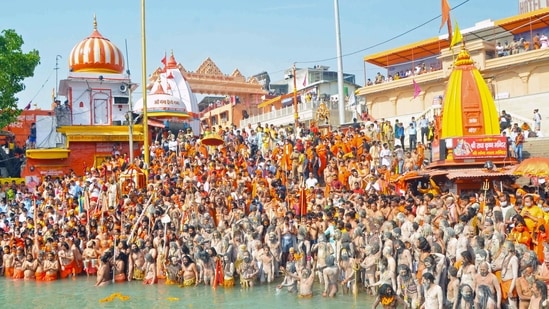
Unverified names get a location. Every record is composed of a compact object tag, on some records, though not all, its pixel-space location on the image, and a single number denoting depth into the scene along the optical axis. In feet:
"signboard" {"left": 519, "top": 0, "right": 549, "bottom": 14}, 135.02
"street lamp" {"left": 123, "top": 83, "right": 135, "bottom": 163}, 71.61
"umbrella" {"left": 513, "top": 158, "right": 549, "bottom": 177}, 37.78
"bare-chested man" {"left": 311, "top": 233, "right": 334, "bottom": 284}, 37.55
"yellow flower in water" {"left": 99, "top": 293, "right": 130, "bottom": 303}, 40.37
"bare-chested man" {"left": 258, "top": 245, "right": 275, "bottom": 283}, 41.27
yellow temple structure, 45.50
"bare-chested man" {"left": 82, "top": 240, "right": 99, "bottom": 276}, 48.39
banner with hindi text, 46.34
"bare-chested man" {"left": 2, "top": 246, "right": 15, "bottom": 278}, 51.60
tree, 83.25
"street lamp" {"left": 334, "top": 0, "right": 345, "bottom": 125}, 88.99
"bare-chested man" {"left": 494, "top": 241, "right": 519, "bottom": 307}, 28.68
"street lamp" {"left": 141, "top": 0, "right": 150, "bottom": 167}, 69.26
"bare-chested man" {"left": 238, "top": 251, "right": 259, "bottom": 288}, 41.01
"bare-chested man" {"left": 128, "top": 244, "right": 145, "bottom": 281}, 45.83
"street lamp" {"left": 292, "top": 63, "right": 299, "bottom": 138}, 73.17
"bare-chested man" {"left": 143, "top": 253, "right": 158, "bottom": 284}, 44.70
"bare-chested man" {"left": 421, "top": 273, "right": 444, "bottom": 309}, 28.32
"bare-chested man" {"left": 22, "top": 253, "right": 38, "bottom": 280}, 49.75
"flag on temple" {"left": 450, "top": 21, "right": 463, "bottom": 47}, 55.18
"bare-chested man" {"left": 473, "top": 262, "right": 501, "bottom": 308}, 28.03
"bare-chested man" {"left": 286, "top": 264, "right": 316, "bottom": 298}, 37.40
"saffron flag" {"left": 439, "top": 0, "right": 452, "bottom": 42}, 55.85
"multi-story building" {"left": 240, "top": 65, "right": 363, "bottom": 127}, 107.65
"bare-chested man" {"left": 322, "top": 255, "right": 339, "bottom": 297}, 37.27
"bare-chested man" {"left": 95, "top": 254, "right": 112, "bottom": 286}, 45.55
